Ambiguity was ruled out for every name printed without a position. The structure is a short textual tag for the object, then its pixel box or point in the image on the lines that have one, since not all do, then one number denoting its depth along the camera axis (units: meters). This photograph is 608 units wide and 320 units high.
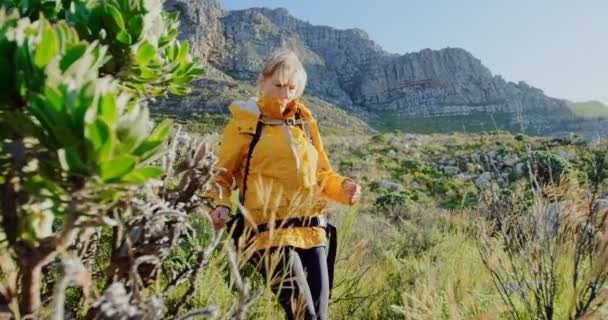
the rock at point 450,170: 13.73
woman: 2.04
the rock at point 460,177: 12.69
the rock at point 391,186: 11.73
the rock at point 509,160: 13.10
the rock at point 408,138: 20.25
